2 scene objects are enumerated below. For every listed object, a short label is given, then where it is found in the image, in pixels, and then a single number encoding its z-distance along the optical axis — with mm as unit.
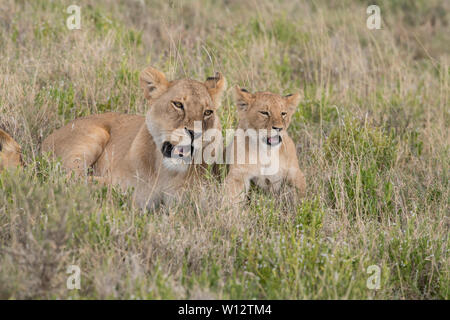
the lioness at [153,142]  8312
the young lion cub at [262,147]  9094
